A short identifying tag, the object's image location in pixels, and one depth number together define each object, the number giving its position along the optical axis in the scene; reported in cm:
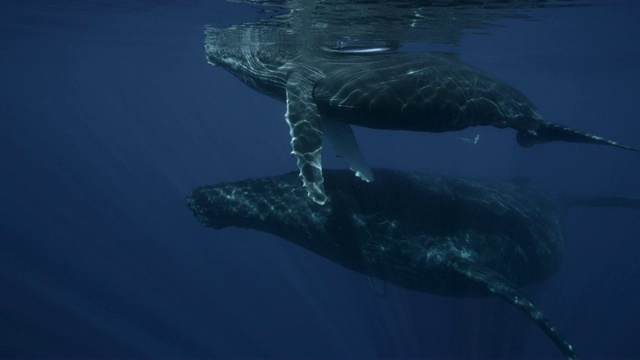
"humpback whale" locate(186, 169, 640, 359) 808
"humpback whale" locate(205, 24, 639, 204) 725
